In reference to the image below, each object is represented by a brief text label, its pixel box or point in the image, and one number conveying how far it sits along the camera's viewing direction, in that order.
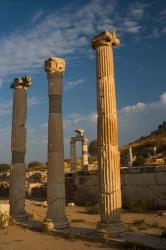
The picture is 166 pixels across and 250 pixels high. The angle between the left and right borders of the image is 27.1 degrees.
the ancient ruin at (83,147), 35.94
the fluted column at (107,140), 11.31
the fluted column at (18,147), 16.47
